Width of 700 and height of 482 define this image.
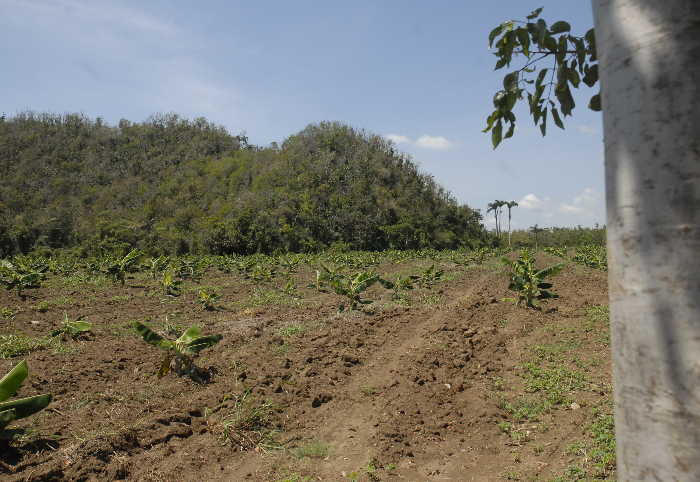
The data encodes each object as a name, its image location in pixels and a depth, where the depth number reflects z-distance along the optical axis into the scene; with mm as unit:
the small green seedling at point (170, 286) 11016
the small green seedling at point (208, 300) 9273
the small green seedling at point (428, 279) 11547
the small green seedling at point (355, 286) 8734
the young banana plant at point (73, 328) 6492
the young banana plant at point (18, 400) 3590
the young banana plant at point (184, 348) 4898
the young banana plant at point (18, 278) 10508
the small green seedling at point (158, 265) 14242
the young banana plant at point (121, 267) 12625
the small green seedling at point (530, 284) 7738
